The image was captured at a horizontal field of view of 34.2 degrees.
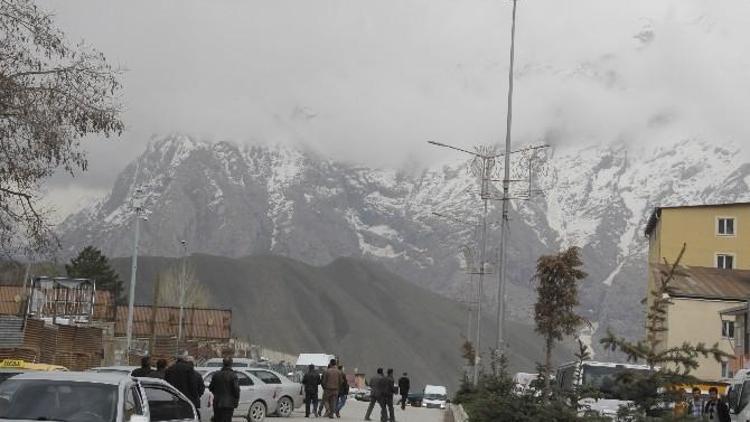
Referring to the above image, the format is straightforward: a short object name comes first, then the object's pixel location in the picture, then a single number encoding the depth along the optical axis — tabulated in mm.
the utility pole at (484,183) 47219
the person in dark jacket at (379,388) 35875
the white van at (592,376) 20145
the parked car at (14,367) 19797
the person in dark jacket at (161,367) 21238
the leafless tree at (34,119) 16844
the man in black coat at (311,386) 38188
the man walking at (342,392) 38781
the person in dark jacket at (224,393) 23469
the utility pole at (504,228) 39531
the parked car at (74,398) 13234
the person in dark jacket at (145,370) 20000
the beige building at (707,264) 79250
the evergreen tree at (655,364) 14406
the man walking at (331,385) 37031
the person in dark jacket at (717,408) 26183
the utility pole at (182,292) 83462
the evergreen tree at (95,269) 122456
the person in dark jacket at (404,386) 50319
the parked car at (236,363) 43456
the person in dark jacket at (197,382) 21734
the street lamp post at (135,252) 59472
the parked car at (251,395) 32875
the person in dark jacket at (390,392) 35812
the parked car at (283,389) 35375
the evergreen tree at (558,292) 40062
